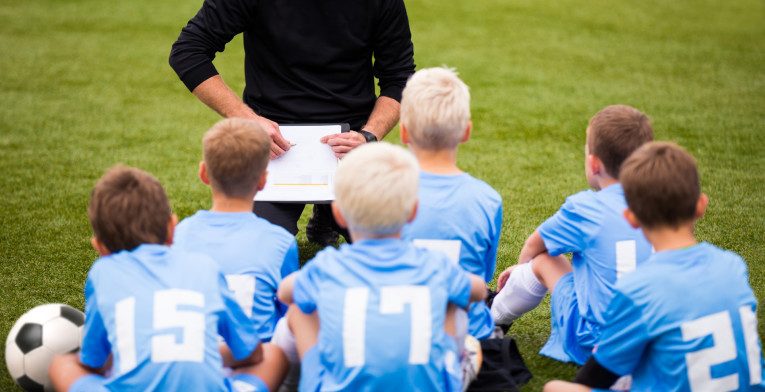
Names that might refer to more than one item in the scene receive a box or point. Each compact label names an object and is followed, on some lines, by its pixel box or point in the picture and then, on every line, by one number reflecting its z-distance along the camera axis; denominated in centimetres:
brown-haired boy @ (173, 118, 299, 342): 629
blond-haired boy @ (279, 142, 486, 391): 527
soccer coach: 866
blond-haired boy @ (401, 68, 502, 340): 638
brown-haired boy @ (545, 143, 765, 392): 543
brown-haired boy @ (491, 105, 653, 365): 673
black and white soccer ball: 645
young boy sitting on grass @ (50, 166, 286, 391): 535
